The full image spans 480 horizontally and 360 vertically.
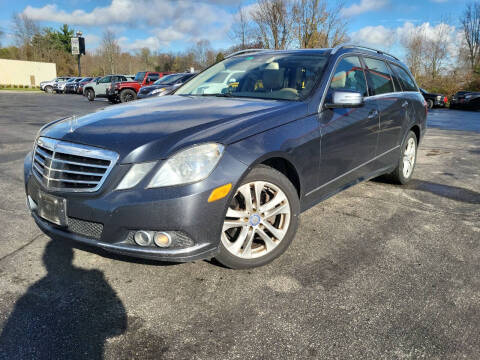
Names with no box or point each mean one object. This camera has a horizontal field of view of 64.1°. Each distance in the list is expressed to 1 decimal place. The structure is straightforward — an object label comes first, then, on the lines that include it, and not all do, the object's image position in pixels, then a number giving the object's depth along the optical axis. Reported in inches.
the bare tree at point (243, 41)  1032.7
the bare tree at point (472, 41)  1752.3
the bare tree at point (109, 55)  2701.8
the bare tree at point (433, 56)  1562.5
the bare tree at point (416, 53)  1576.0
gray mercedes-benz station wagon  89.0
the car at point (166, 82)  604.7
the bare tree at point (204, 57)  2290.2
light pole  1770.4
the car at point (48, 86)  1611.0
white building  2172.0
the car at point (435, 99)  925.2
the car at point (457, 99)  938.5
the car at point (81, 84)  1431.2
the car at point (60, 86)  1541.6
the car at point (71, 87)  1486.2
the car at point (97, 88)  1002.7
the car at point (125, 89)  787.4
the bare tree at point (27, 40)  2535.7
